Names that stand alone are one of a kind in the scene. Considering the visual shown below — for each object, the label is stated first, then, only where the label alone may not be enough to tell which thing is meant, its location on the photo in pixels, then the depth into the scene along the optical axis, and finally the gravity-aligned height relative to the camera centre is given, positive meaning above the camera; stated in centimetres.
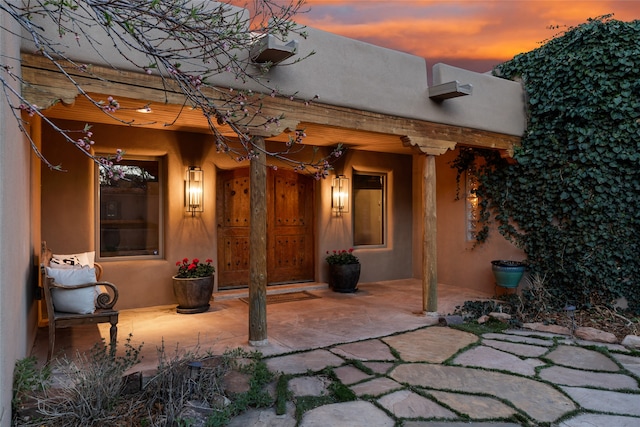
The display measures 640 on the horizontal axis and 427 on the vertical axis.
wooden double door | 693 -14
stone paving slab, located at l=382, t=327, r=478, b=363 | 407 -135
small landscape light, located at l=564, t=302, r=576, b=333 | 510 -130
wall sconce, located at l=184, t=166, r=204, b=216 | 625 +45
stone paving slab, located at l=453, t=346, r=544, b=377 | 377 -137
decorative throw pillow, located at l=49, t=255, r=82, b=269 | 387 -42
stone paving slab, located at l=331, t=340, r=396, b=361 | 400 -133
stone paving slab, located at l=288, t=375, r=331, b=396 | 320 -134
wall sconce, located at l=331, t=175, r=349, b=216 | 774 +47
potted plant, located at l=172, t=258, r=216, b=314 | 566 -92
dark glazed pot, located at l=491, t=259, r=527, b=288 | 628 -86
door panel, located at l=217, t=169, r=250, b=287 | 688 -14
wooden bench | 343 -81
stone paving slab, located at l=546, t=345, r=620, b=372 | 386 -139
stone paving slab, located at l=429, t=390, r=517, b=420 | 289 -137
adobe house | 345 +49
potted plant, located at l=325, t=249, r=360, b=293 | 718 -93
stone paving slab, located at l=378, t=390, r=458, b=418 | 288 -136
